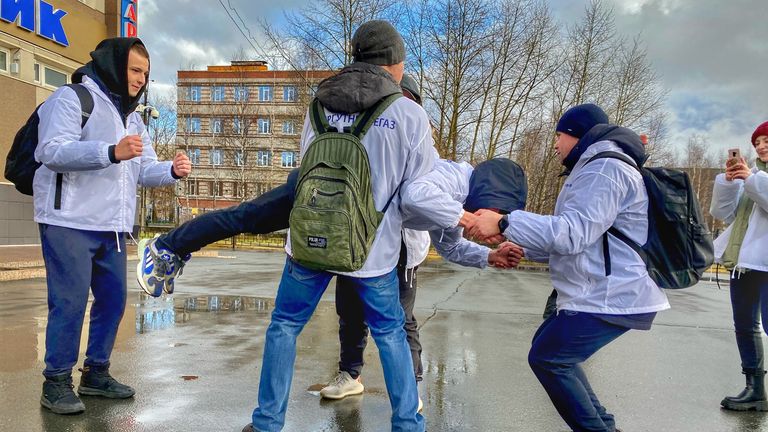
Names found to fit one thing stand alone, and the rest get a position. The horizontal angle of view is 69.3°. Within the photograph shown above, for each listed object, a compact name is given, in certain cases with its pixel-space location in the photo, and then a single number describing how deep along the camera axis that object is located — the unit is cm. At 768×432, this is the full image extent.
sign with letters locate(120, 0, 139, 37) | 1897
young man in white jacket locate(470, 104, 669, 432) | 246
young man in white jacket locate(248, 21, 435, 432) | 250
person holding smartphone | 371
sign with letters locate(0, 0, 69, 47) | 1652
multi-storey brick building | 4931
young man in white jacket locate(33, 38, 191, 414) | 311
